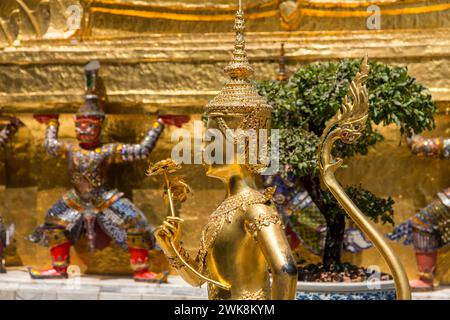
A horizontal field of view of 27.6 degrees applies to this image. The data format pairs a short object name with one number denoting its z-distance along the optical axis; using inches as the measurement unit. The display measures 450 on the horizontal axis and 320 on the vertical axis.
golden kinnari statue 116.0
